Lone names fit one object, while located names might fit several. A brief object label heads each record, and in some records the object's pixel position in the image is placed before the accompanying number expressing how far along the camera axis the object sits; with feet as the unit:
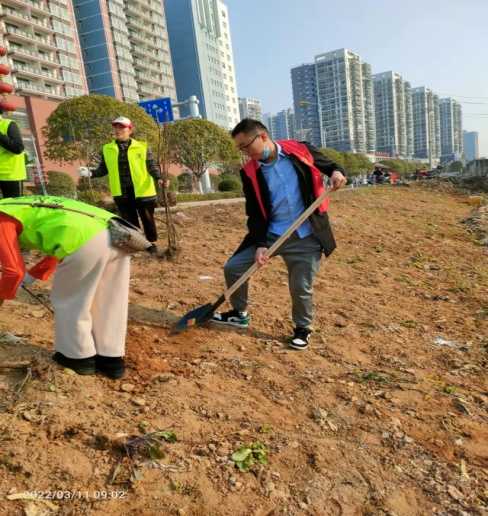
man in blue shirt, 9.85
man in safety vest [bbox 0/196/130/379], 6.49
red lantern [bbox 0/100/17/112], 12.64
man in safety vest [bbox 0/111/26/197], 12.67
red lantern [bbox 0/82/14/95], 12.23
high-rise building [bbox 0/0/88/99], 129.29
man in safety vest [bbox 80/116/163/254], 14.90
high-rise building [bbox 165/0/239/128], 239.50
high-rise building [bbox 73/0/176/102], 165.99
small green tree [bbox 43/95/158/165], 73.10
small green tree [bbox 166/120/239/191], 92.73
